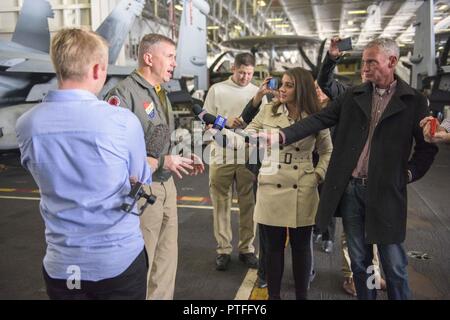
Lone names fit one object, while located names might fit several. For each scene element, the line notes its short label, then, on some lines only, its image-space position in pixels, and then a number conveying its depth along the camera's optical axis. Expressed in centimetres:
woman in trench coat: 250
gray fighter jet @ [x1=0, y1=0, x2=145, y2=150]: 672
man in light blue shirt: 129
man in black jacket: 212
